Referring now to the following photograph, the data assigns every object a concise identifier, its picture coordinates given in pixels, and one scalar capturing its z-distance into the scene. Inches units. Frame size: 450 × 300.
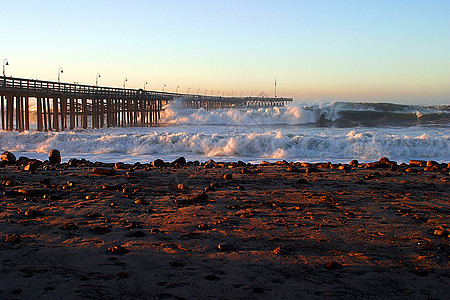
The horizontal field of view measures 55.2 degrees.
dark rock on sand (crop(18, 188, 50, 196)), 297.5
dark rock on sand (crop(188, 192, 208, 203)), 281.2
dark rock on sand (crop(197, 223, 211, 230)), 217.5
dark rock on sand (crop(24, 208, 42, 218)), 238.7
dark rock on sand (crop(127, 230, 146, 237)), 203.5
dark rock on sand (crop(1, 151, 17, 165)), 524.7
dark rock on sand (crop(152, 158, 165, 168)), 494.8
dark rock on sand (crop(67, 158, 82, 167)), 492.6
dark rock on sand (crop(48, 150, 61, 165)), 544.7
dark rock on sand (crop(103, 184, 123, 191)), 323.3
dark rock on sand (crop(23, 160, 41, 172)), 430.9
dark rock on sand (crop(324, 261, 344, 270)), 165.0
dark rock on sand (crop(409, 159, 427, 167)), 512.4
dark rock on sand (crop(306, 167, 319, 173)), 430.5
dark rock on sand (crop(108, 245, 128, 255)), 179.8
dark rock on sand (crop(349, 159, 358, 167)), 508.3
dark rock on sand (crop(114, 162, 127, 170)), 463.6
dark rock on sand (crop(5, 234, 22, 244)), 191.3
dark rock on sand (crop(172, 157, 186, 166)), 516.2
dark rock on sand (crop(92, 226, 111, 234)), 209.6
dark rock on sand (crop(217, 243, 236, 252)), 184.3
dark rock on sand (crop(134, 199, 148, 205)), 277.1
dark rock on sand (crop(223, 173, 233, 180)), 379.6
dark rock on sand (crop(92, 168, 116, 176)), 403.4
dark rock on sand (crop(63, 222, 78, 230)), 214.2
